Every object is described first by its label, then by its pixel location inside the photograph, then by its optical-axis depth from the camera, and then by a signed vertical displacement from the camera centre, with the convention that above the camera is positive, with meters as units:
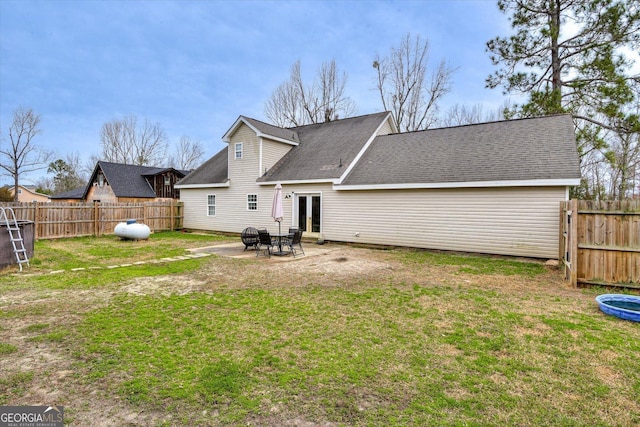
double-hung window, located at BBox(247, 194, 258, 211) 15.45 +0.28
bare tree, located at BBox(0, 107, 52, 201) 30.44 +5.91
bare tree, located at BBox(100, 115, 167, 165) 36.38 +7.69
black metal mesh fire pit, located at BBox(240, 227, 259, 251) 10.94 -1.06
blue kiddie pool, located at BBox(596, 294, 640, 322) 4.94 -1.47
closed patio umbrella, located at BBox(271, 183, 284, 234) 10.55 +0.05
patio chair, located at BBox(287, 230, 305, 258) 10.20 -1.05
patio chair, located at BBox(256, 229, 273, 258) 9.94 -1.03
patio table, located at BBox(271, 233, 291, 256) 10.10 -1.19
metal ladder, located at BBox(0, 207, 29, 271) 7.51 -0.86
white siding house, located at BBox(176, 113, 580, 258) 9.40 +0.93
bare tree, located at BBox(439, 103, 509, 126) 26.44 +7.93
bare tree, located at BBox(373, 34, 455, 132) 23.47 +9.48
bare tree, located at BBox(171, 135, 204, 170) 40.28 +6.90
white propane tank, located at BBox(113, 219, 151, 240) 13.31 -1.00
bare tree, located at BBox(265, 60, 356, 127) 25.16 +8.88
